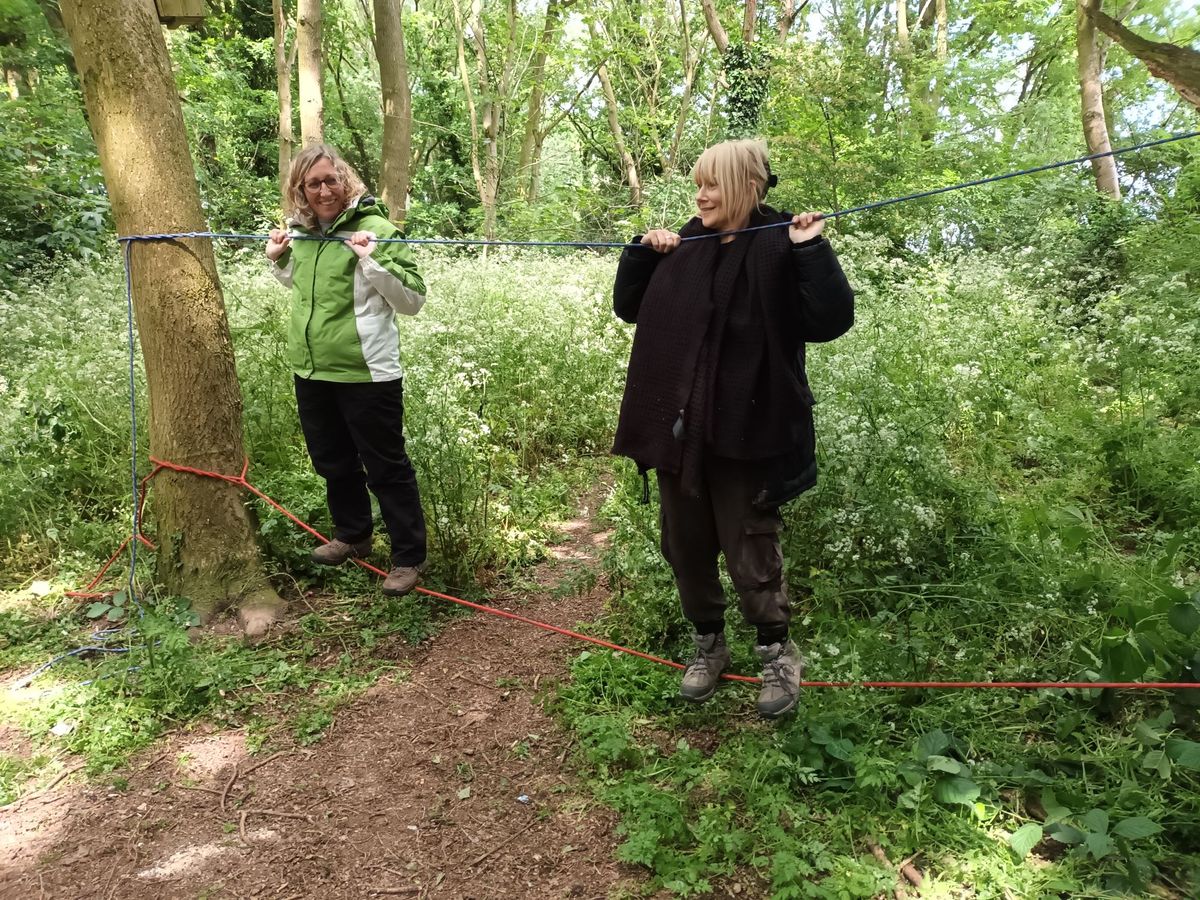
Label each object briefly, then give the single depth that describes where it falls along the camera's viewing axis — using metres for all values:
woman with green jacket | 3.20
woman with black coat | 2.35
